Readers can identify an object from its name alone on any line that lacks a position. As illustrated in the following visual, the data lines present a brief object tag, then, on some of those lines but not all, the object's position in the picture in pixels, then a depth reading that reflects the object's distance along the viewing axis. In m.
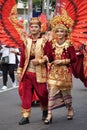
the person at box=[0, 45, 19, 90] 14.98
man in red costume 8.64
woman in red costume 8.67
